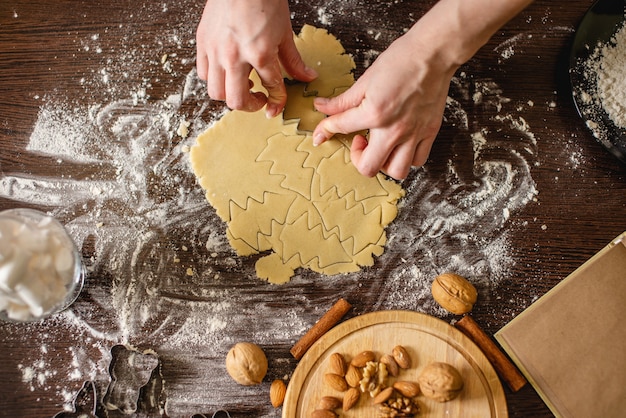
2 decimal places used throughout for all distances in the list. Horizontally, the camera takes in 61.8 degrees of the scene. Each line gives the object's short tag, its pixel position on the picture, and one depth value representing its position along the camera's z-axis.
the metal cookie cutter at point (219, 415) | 0.99
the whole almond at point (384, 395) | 0.96
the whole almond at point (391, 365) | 0.98
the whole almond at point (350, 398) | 0.96
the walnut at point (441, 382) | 0.93
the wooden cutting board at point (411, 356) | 0.97
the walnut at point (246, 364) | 0.97
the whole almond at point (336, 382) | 0.97
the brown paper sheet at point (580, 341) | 0.98
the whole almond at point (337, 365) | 0.98
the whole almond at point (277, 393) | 0.99
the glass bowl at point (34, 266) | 0.88
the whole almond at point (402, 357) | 0.97
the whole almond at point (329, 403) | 0.96
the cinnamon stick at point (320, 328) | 1.01
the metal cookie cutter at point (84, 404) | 0.99
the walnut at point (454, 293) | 0.99
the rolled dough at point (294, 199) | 1.04
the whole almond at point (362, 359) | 0.98
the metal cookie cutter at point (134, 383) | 1.00
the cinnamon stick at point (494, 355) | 0.98
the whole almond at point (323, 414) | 0.95
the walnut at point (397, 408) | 0.95
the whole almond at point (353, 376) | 0.97
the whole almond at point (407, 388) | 0.97
